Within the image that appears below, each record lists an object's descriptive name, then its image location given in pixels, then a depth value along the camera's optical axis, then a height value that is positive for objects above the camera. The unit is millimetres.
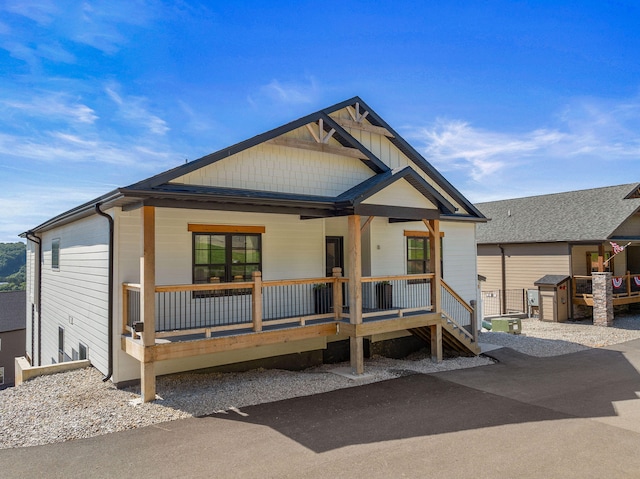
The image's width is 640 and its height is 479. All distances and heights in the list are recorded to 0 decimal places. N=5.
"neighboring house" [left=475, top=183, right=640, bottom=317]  20469 +143
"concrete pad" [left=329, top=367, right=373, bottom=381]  10094 -3155
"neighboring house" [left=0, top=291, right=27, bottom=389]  25812 -5577
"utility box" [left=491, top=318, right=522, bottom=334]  17467 -3388
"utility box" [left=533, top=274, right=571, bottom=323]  20375 -2593
